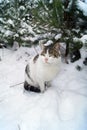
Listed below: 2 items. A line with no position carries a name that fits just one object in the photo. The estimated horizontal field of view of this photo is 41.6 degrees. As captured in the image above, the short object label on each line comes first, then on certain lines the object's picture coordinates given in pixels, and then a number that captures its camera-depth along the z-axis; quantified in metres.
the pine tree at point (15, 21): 1.93
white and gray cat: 1.33
